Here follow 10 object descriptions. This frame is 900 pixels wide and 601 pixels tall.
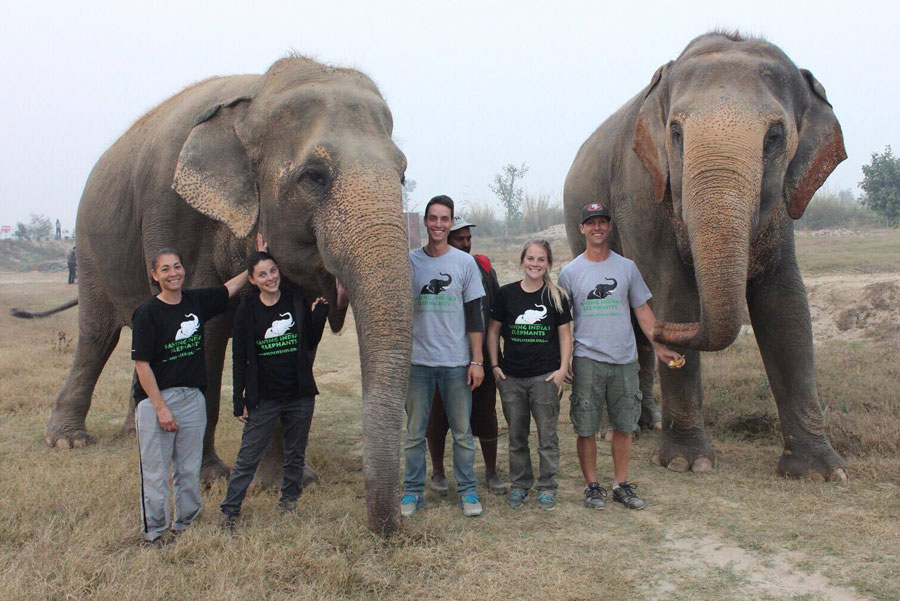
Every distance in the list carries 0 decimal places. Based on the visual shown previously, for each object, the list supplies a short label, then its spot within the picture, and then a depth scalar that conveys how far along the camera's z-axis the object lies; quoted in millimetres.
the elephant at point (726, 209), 4305
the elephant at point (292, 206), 3873
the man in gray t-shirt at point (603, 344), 4773
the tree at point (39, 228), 67750
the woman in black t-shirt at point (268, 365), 4359
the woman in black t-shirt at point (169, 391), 4086
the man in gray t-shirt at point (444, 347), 4652
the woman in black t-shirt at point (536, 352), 4758
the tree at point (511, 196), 51188
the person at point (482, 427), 5145
